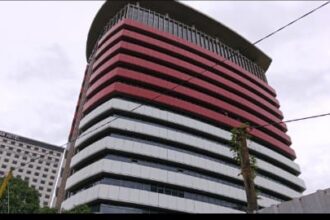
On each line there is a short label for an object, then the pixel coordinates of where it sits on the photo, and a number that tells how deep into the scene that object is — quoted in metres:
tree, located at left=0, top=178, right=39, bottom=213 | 27.55
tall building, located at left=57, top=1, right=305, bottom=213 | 37.59
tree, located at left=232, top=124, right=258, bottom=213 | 11.53
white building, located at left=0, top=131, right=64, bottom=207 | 106.69
